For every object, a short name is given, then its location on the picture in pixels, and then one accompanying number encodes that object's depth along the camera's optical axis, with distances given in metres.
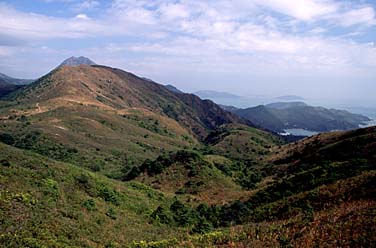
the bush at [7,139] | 58.34
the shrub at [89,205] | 21.02
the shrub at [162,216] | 24.92
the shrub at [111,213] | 21.66
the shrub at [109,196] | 25.36
